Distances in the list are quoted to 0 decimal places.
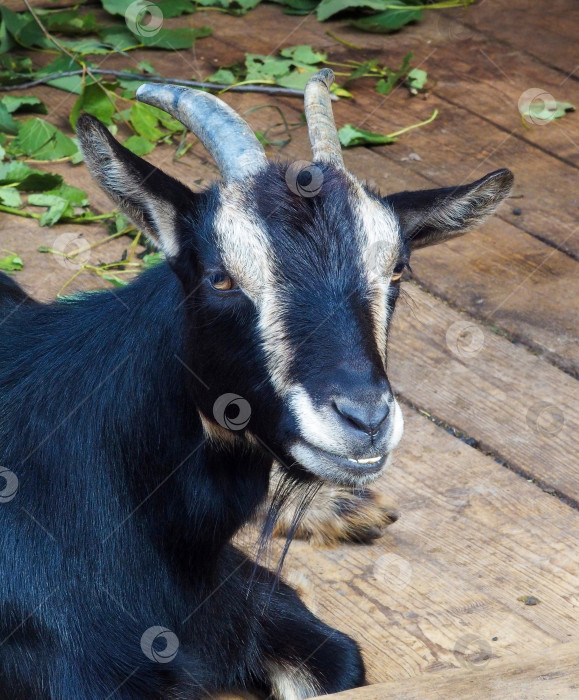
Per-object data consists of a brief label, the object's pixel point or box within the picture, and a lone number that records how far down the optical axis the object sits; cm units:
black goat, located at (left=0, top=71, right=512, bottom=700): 509
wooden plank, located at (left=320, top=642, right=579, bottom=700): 456
